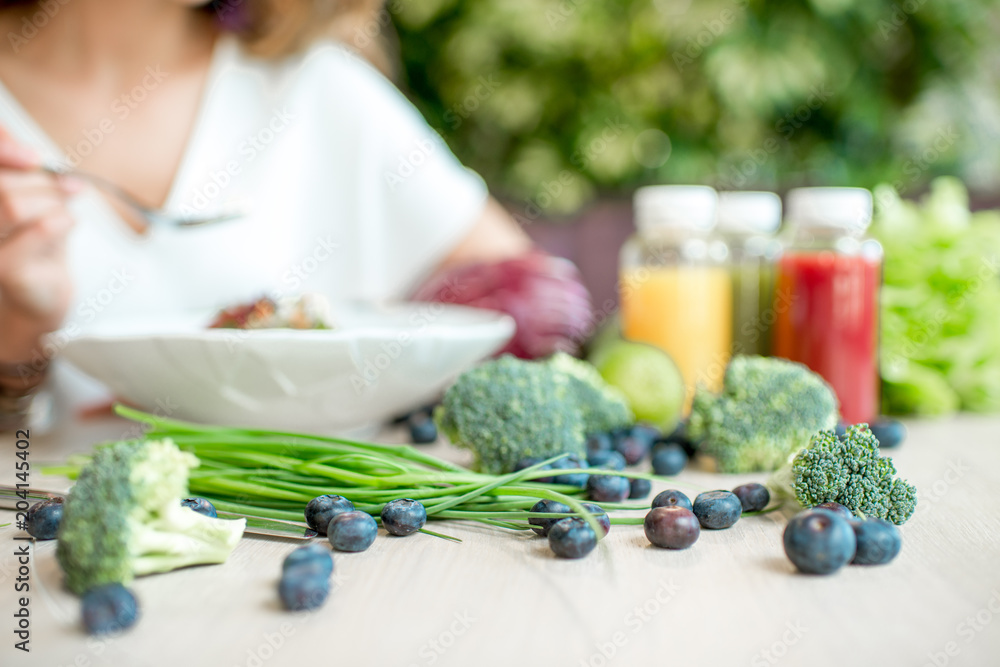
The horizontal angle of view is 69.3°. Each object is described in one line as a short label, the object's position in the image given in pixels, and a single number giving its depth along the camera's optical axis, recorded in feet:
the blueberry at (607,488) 2.07
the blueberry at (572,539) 1.71
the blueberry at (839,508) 1.81
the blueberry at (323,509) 1.87
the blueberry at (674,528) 1.77
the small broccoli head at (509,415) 2.33
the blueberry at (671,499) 1.93
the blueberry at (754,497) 2.05
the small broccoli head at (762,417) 2.45
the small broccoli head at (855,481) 1.90
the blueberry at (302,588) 1.45
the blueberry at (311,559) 1.50
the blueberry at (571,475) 2.16
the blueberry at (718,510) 1.91
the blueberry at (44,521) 1.87
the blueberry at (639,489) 2.21
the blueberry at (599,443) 2.65
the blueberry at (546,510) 1.87
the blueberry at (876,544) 1.67
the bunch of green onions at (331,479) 1.93
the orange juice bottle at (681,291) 3.49
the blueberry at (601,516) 1.84
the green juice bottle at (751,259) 3.60
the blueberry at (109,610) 1.36
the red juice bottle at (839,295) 3.09
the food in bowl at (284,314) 2.85
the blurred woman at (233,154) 4.46
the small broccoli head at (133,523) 1.47
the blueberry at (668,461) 2.47
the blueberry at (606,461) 2.34
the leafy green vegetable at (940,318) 3.54
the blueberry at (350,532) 1.76
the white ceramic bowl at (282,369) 2.38
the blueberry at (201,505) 1.85
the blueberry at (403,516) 1.86
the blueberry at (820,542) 1.60
